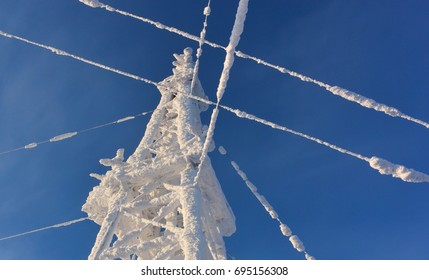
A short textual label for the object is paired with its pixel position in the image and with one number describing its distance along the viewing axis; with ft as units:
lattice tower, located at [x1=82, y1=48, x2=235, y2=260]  30.94
